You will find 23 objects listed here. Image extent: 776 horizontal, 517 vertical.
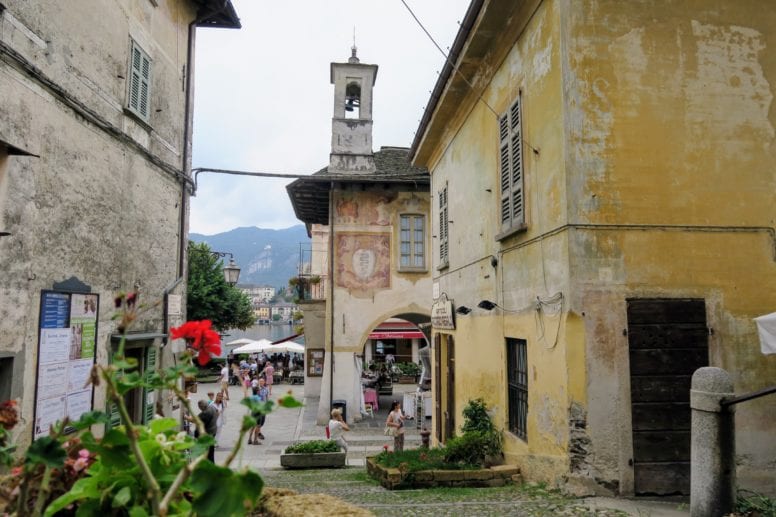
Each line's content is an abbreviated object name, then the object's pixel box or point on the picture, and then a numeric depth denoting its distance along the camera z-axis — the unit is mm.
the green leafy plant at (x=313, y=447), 12445
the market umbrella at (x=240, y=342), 33806
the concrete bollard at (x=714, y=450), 4699
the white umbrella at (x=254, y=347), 30000
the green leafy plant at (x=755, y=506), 4918
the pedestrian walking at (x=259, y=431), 16281
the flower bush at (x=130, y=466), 1572
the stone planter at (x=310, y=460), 12297
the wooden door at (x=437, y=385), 13953
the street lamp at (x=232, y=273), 16688
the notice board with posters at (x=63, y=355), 7207
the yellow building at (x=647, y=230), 6199
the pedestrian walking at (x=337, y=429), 13320
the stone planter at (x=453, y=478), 7871
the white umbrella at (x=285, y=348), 30422
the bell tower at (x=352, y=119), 21516
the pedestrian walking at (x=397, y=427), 13148
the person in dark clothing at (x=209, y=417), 10898
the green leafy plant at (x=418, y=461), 8375
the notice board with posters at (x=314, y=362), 23688
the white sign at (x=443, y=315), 12406
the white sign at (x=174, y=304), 11530
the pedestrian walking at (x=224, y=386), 16050
